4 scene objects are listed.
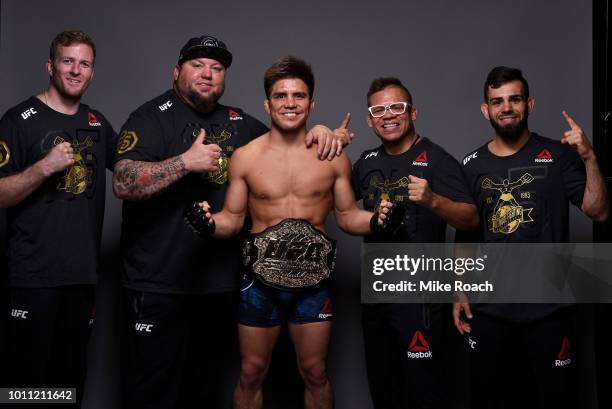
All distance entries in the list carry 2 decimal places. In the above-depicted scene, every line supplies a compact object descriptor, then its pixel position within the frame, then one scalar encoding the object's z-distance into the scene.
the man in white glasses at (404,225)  3.14
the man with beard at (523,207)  3.00
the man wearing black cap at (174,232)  3.16
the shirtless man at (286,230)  3.03
